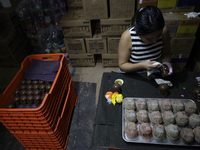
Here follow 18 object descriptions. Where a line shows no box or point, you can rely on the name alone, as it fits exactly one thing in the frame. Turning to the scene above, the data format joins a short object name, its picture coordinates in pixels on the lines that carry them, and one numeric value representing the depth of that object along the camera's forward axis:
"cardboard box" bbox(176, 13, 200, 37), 1.85
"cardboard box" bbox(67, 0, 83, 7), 2.28
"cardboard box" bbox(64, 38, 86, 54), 2.38
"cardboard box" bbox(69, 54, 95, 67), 2.56
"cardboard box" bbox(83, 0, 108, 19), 1.95
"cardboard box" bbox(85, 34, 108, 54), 2.33
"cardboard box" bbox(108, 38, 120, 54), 2.28
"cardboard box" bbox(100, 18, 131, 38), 2.08
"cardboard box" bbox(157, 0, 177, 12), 1.86
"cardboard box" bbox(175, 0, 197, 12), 1.84
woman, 1.03
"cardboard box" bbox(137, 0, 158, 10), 1.85
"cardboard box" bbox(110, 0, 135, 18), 1.92
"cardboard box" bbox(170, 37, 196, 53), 2.05
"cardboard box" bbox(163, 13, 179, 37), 1.87
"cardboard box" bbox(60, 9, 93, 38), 2.16
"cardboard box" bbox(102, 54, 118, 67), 2.48
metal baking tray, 0.84
